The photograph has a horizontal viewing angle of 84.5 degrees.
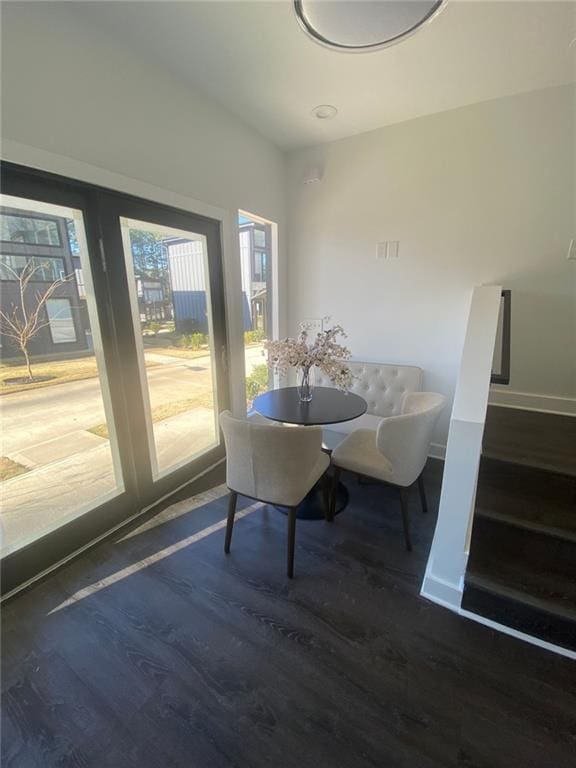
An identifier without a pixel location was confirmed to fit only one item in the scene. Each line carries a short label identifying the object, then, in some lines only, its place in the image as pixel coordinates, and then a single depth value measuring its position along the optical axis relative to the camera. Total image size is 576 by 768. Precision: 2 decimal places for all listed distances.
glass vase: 2.32
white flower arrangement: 2.18
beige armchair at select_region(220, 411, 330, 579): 1.61
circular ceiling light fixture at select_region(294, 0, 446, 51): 1.33
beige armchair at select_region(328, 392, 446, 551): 1.81
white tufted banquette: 2.88
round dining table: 2.04
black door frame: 1.66
